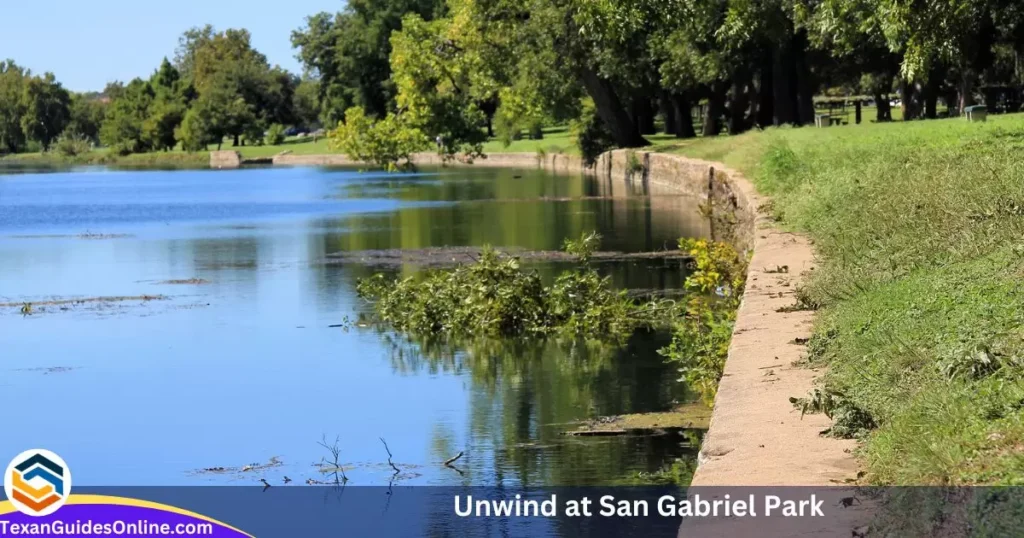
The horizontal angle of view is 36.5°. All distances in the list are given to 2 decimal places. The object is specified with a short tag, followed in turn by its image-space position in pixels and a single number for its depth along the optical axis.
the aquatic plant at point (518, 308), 17.50
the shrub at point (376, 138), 52.94
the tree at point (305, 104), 136.62
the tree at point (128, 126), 130.12
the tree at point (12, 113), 156.38
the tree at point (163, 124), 127.34
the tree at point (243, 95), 121.94
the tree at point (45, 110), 155.12
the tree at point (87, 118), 160.00
